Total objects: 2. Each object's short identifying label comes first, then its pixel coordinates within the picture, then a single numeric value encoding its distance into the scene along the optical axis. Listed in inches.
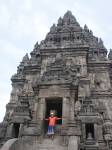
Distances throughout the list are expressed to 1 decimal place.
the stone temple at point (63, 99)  568.7
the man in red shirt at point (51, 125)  577.3
